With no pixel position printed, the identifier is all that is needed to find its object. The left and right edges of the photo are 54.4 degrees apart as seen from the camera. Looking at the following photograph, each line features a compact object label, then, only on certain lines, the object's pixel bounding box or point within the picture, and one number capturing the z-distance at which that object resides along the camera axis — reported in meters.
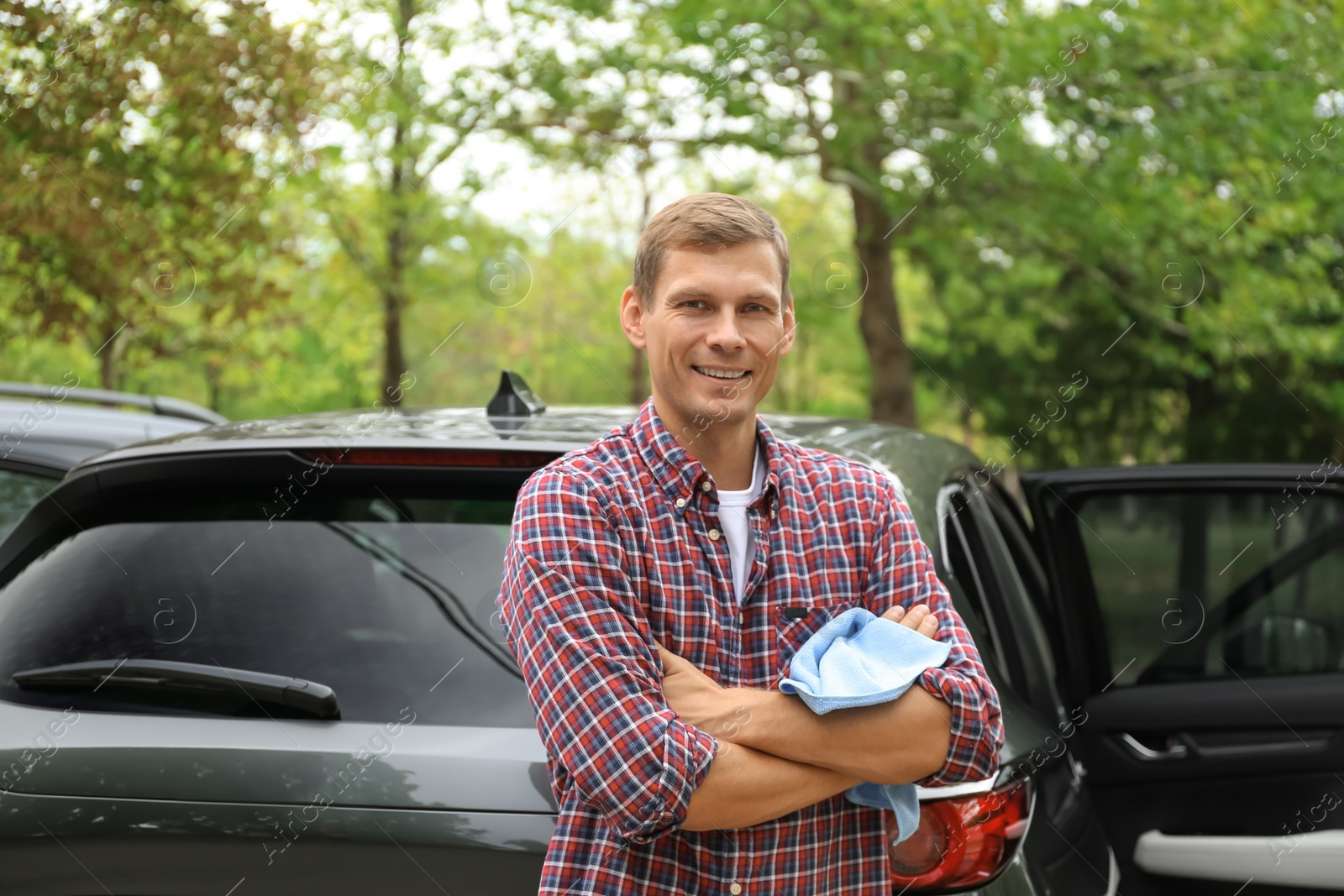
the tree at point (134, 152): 7.64
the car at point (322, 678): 2.10
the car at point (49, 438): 4.09
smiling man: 1.79
